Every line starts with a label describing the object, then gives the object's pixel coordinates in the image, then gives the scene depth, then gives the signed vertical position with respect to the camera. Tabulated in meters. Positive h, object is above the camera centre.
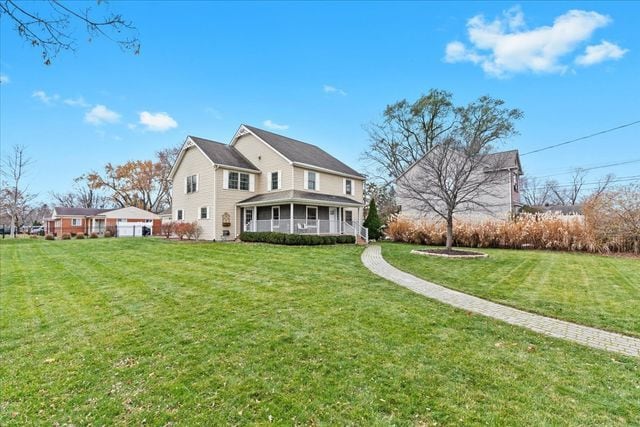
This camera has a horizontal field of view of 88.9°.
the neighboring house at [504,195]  20.77 +2.08
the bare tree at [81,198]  53.44 +5.07
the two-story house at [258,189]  19.31 +2.46
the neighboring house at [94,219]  35.47 +1.10
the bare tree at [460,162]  13.07 +2.59
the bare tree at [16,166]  29.23 +5.72
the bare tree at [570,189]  44.16 +5.02
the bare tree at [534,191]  45.60 +4.73
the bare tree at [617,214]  13.35 +0.36
